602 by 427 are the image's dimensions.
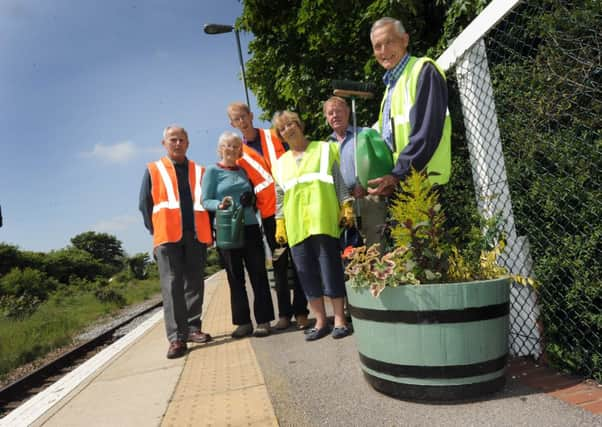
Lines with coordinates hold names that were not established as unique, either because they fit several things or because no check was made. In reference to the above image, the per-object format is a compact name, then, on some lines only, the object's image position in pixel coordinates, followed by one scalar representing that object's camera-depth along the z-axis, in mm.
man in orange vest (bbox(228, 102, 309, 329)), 4707
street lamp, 13276
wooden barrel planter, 2283
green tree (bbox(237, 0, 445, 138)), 6919
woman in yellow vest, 3904
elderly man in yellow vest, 2770
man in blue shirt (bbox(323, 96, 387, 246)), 3332
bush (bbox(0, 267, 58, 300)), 21016
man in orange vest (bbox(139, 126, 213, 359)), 4512
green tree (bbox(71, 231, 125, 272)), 73062
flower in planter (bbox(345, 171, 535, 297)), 2414
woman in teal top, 4539
